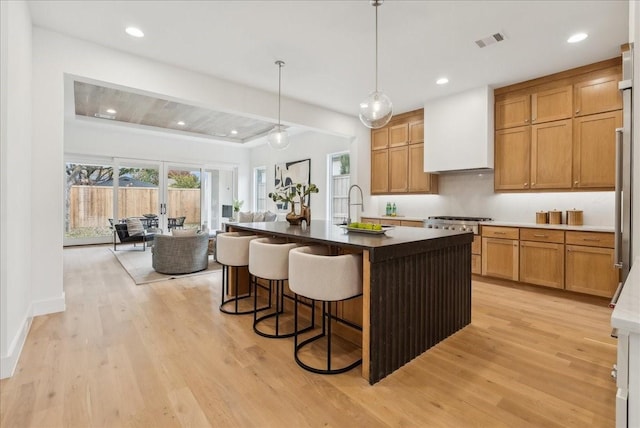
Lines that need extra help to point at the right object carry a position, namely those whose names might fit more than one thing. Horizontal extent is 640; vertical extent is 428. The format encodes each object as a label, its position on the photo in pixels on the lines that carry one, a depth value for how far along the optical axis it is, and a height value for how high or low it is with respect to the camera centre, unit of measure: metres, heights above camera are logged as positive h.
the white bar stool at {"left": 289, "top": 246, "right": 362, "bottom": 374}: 2.02 -0.46
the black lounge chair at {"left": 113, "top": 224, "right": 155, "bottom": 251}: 6.76 -0.59
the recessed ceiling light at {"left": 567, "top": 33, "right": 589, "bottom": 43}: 3.16 +1.82
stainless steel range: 4.52 -0.18
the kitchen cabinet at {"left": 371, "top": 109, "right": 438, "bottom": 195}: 5.55 +1.01
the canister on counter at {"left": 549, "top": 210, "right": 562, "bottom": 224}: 4.12 -0.08
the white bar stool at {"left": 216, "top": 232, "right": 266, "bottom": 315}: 3.06 -0.41
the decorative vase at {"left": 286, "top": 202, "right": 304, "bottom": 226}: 3.39 -0.09
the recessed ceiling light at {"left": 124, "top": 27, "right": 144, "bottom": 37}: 3.13 +1.84
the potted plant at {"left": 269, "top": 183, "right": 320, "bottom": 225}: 3.35 -0.02
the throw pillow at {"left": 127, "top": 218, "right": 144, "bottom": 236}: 6.86 -0.40
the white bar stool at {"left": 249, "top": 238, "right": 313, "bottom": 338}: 2.53 -0.44
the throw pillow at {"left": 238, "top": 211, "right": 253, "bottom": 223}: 7.15 -0.16
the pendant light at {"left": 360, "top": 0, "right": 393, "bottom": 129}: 2.87 +0.97
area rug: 4.55 -0.98
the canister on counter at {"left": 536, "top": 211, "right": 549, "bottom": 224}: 4.25 -0.08
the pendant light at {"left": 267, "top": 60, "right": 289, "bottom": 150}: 4.40 +1.04
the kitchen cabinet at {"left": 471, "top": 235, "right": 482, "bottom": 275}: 4.50 -0.66
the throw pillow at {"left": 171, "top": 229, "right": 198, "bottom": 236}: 4.81 -0.35
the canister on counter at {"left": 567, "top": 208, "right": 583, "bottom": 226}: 3.98 -0.08
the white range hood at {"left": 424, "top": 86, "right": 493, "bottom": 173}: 4.54 +1.24
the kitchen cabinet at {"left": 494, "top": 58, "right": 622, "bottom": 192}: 3.66 +1.06
